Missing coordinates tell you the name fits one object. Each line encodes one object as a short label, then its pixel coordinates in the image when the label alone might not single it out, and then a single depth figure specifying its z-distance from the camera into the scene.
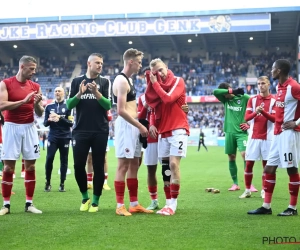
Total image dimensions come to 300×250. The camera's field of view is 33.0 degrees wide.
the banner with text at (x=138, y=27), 46.44
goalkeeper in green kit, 10.91
